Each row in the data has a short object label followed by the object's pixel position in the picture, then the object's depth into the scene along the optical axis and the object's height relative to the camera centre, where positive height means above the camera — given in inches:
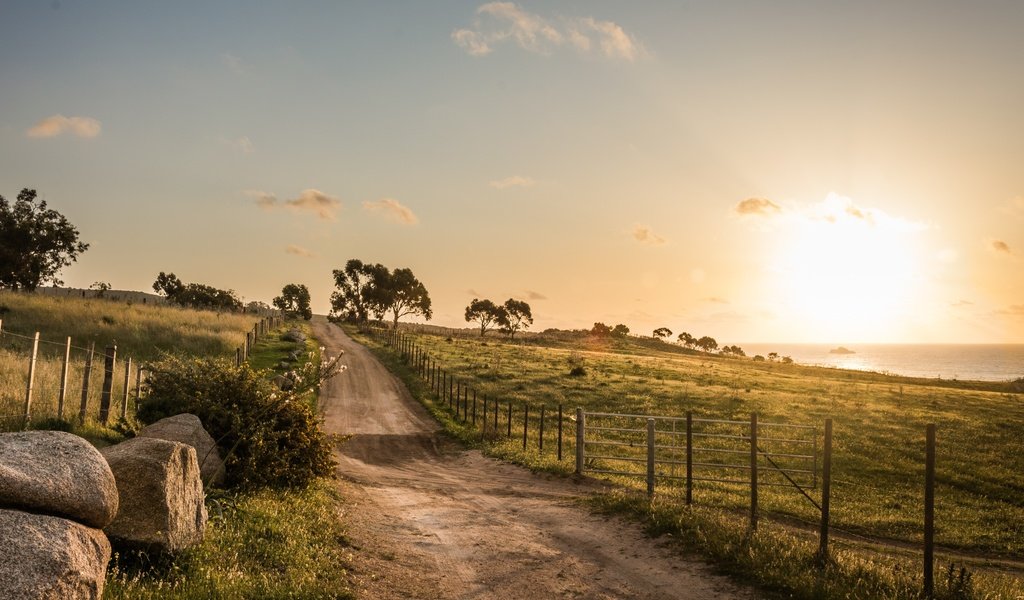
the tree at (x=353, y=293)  5162.4 +323.8
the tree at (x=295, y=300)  5536.4 +255.8
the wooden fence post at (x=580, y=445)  836.6 -129.9
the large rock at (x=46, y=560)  228.2 -90.7
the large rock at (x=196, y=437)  485.1 -87.0
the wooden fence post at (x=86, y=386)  655.1 -70.5
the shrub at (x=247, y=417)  554.9 -80.9
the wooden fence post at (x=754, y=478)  515.5 -100.4
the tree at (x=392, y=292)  5009.8 +331.4
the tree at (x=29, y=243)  2573.8 +295.7
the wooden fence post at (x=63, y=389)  627.6 -70.5
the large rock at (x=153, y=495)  331.9 -92.3
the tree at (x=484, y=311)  5772.6 +254.2
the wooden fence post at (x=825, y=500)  436.8 -101.8
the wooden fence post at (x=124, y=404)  717.6 -93.5
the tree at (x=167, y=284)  6131.9 +373.7
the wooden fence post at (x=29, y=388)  601.7 -69.7
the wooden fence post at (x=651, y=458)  693.3 -120.1
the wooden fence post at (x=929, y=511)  380.2 -89.6
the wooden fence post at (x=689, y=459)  608.1 -105.9
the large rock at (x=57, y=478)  255.1 -66.9
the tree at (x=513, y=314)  5797.2 +242.2
